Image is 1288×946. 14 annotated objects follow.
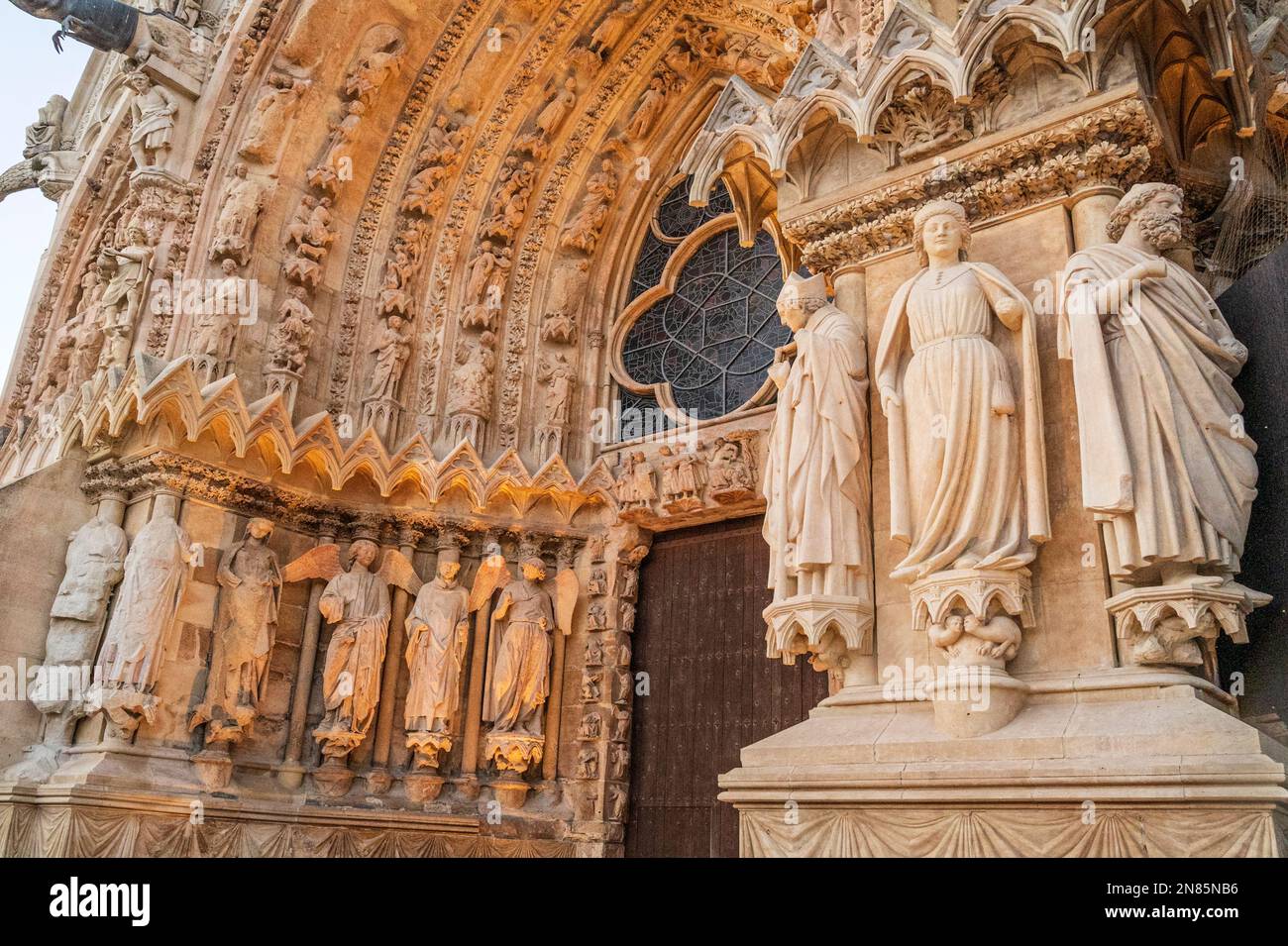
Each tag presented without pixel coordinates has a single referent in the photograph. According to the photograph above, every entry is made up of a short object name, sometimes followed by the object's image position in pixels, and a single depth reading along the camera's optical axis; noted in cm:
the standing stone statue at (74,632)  777
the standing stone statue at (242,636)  810
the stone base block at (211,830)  712
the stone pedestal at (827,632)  494
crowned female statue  462
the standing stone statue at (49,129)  1380
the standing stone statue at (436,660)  860
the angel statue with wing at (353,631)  849
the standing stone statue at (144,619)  761
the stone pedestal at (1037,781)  379
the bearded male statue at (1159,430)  421
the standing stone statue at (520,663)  874
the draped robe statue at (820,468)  504
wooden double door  828
